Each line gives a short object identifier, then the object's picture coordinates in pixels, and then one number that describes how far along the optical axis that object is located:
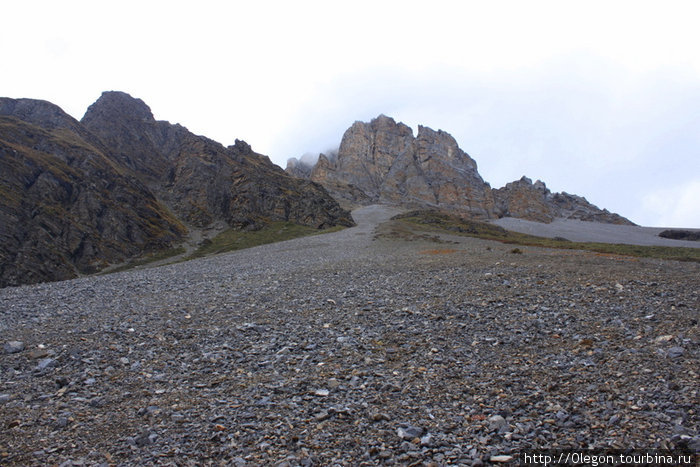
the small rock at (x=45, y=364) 11.47
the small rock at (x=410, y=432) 7.52
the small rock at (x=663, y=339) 11.02
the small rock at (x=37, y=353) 12.41
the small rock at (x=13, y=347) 12.92
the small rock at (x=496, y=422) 7.51
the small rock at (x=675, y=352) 9.90
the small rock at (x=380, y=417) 8.22
